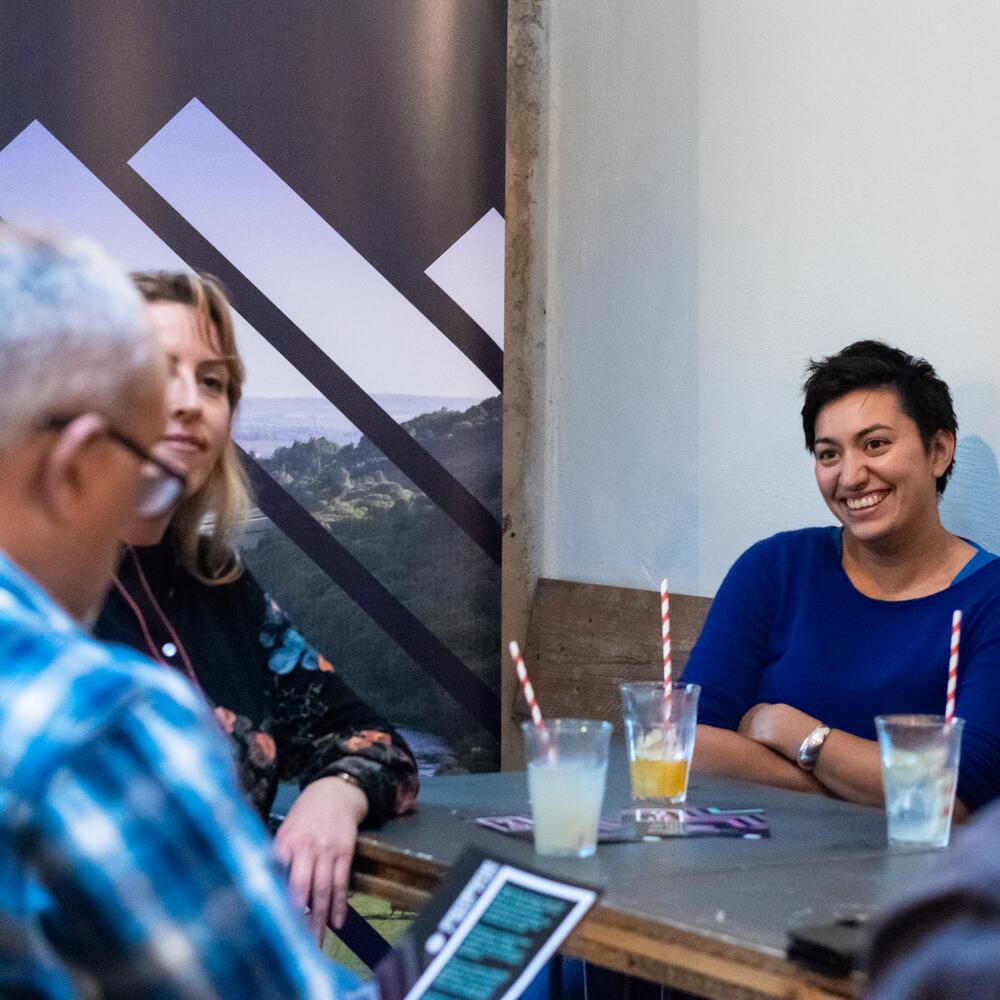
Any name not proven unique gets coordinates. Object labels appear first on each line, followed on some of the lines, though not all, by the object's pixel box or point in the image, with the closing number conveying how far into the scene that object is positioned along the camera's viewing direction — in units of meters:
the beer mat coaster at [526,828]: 2.79
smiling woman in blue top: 3.28
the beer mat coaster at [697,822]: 2.82
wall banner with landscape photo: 4.07
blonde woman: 2.99
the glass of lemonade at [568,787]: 2.71
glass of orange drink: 2.93
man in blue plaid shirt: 1.64
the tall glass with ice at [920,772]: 2.77
